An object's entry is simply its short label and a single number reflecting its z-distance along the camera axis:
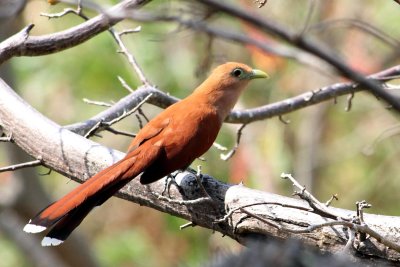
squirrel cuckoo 6.84
